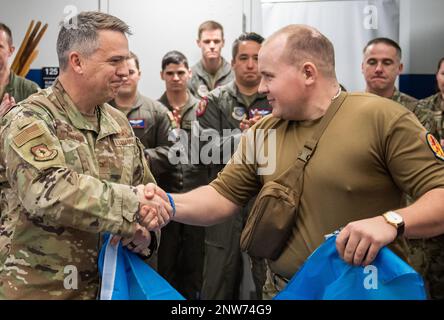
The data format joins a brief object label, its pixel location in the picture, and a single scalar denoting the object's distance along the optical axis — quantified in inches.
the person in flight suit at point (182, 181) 150.3
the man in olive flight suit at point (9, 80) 142.1
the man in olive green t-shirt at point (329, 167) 62.6
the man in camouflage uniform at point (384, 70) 150.1
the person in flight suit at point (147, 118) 150.9
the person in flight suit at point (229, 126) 141.5
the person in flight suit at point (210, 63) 191.8
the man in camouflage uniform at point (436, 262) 141.9
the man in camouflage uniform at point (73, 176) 62.6
